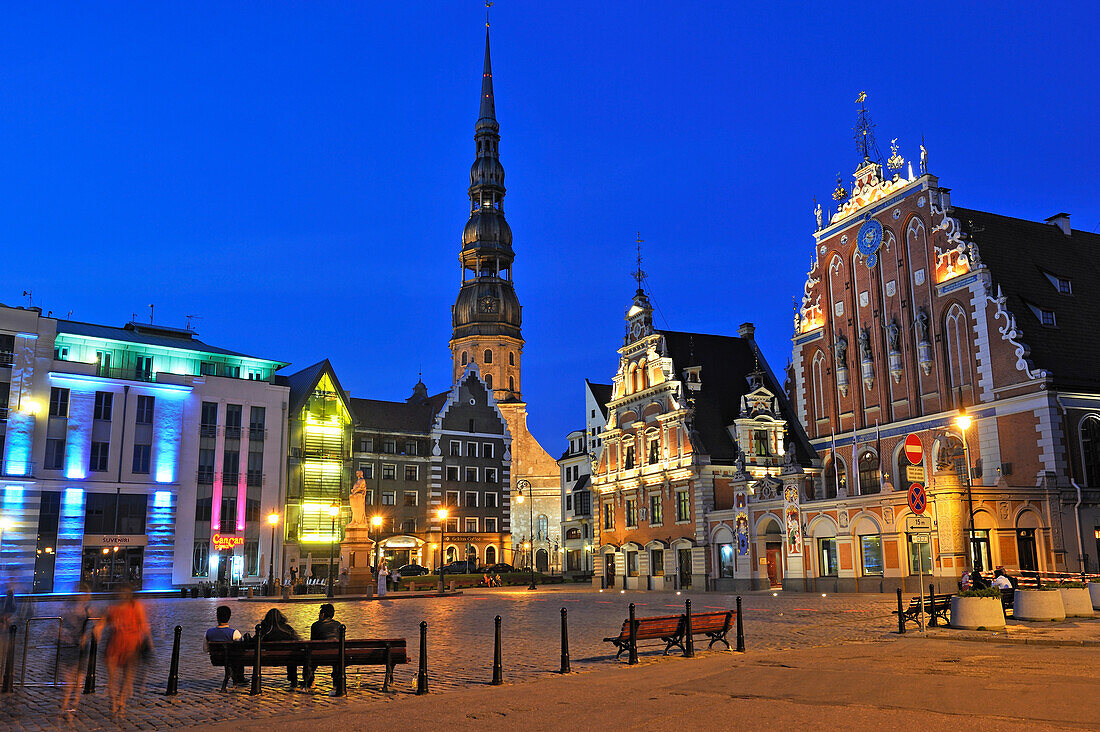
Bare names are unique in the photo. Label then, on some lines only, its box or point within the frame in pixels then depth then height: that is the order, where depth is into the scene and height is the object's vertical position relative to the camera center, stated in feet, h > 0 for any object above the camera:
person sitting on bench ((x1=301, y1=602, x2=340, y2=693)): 48.37 -4.16
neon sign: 189.63 +1.48
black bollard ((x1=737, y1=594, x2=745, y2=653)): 58.75 -5.86
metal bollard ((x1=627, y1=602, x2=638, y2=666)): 54.80 -5.66
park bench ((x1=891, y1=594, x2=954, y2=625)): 71.92 -5.12
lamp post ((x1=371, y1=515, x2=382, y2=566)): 229.88 +0.82
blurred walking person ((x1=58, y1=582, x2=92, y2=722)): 43.70 -7.02
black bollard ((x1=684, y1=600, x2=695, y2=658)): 56.90 -6.20
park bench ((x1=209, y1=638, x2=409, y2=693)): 44.83 -5.11
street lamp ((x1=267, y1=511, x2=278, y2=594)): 161.62 -5.10
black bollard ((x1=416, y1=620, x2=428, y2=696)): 44.32 -6.23
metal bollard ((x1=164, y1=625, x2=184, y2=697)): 44.69 -5.86
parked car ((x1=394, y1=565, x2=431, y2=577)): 210.18 -5.30
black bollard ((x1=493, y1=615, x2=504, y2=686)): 47.26 -6.05
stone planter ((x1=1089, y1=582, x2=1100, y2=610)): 81.82 -4.56
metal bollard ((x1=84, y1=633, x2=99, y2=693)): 46.42 -5.97
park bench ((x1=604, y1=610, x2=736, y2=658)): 55.93 -5.16
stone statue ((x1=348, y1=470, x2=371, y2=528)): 149.69 +7.17
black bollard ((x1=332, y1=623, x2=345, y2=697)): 44.75 -6.21
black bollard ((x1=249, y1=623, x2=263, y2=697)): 44.06 -6.10
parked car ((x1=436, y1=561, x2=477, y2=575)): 214.90 -4.96
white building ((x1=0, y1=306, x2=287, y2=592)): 181.57 +19.51
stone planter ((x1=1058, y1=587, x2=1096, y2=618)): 75.36 -4.97
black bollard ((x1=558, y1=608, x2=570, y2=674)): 50.85 -5.60
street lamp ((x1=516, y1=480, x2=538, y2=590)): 325.01 +20.49
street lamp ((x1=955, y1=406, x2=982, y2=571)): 103.55 +6.17
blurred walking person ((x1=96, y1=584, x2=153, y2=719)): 40.73 -4.33
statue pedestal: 152.56 -1.65
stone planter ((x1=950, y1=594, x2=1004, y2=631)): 66.80 -5.22
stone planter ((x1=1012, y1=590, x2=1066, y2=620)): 71.72 -4.94
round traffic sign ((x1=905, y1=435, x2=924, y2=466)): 71.31 +7.06
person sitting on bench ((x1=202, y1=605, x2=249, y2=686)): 46.85 -4.27
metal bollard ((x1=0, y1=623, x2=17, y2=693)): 46.91 -5.97
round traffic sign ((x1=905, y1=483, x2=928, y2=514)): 68.86 +3.21
